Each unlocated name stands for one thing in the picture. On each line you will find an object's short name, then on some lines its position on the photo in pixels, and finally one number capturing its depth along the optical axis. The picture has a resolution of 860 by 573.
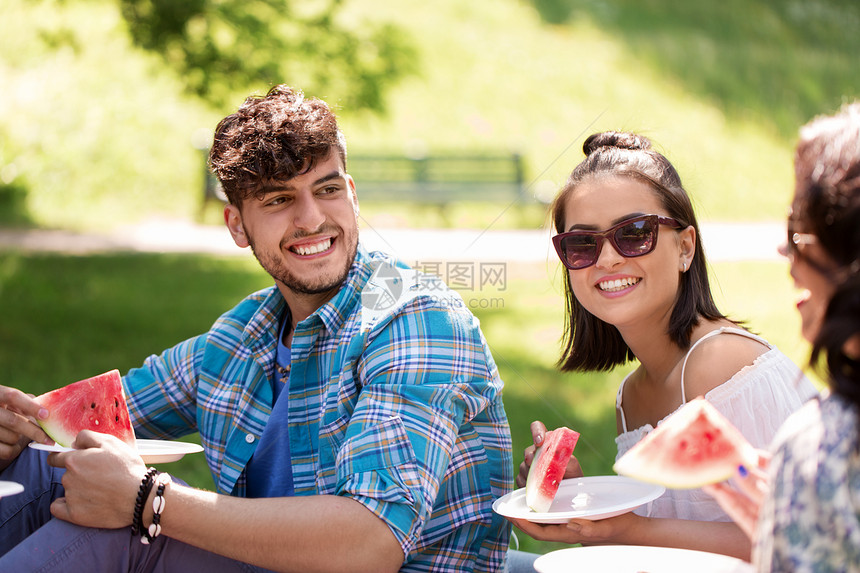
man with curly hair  2.54
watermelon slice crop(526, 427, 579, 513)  2.65
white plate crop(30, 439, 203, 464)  2.69
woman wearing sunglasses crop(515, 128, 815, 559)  2.81
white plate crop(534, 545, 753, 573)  2.10
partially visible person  1.62
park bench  13.35
